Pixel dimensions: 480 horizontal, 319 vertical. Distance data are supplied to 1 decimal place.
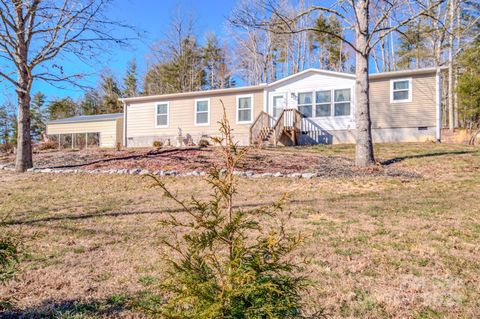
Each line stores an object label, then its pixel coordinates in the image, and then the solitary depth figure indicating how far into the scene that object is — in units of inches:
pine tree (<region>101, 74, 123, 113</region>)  1366.9
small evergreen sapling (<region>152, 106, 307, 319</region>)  53.1
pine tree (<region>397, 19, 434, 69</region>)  981.2
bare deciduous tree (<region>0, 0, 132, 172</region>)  387.5
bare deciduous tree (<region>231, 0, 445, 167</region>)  374.6
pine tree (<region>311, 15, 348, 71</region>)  1101.7
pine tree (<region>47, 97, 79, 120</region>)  1397.6
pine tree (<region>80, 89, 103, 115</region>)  1423.5
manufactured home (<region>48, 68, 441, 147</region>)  580.4
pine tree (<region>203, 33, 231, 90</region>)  1240.2
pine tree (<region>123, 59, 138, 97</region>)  1403.8
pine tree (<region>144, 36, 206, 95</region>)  1213.7
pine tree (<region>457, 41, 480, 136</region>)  678.3
